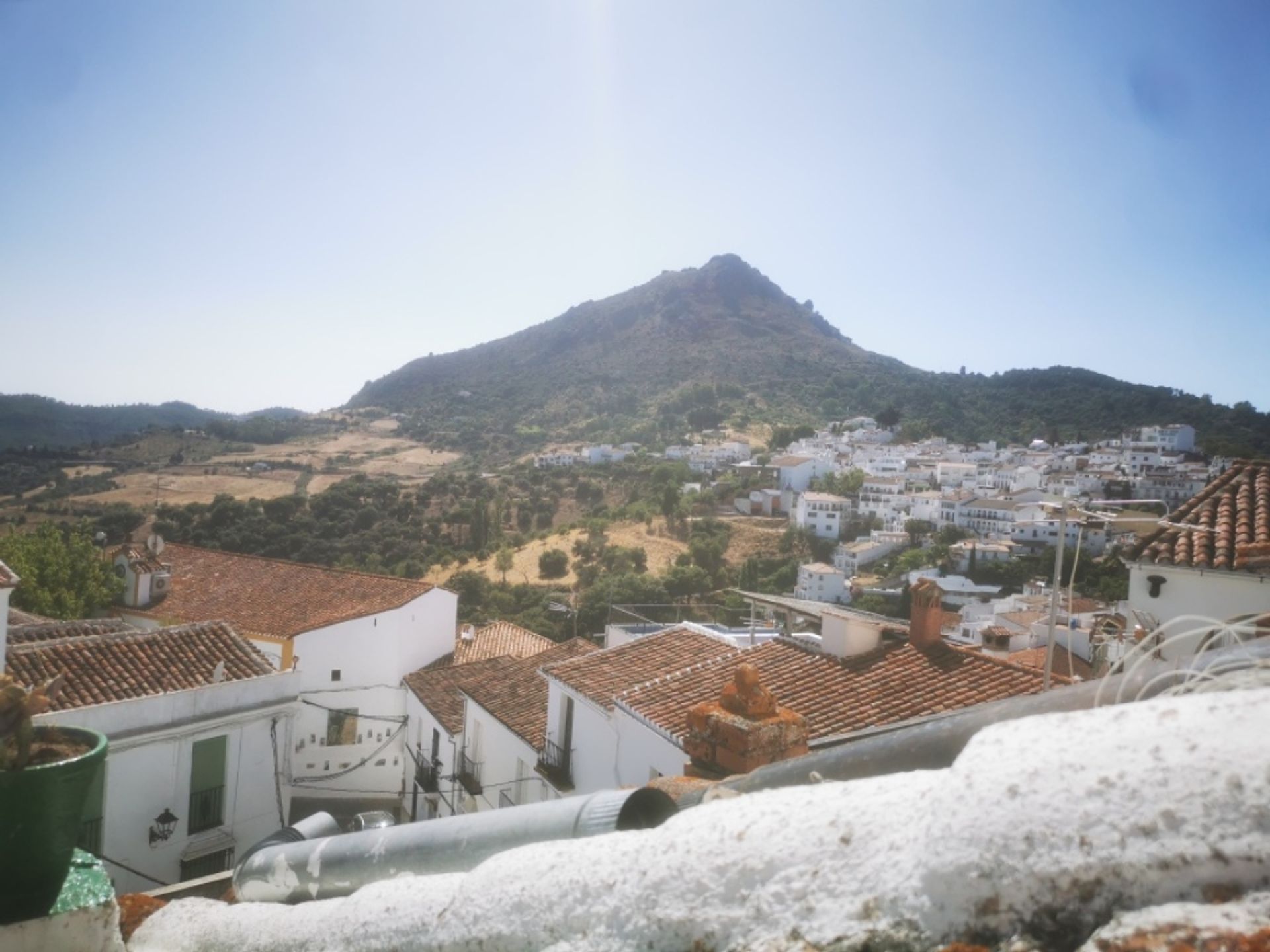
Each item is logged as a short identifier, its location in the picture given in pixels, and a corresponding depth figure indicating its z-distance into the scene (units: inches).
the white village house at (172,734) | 502.9
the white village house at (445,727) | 672.4
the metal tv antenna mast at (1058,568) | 304.1
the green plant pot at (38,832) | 102.5
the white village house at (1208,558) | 360.8
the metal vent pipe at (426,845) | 98.1
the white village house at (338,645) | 839.1
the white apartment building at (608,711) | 426.0
